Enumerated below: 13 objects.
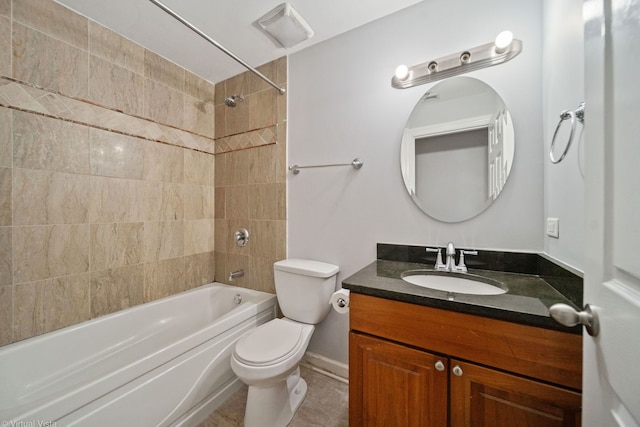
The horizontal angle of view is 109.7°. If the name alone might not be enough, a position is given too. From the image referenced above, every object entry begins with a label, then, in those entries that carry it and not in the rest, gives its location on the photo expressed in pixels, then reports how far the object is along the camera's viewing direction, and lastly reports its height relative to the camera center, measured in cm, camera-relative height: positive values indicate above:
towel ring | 78 +35
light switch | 96 -6
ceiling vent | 139 +125
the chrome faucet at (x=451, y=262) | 119 -26
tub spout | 184 -51
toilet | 115 -74
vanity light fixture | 113 +83
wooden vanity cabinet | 67 -54
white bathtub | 93 -84
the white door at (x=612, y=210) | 35 +1
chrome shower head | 197 +101
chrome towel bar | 154 +35
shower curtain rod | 110 +101
